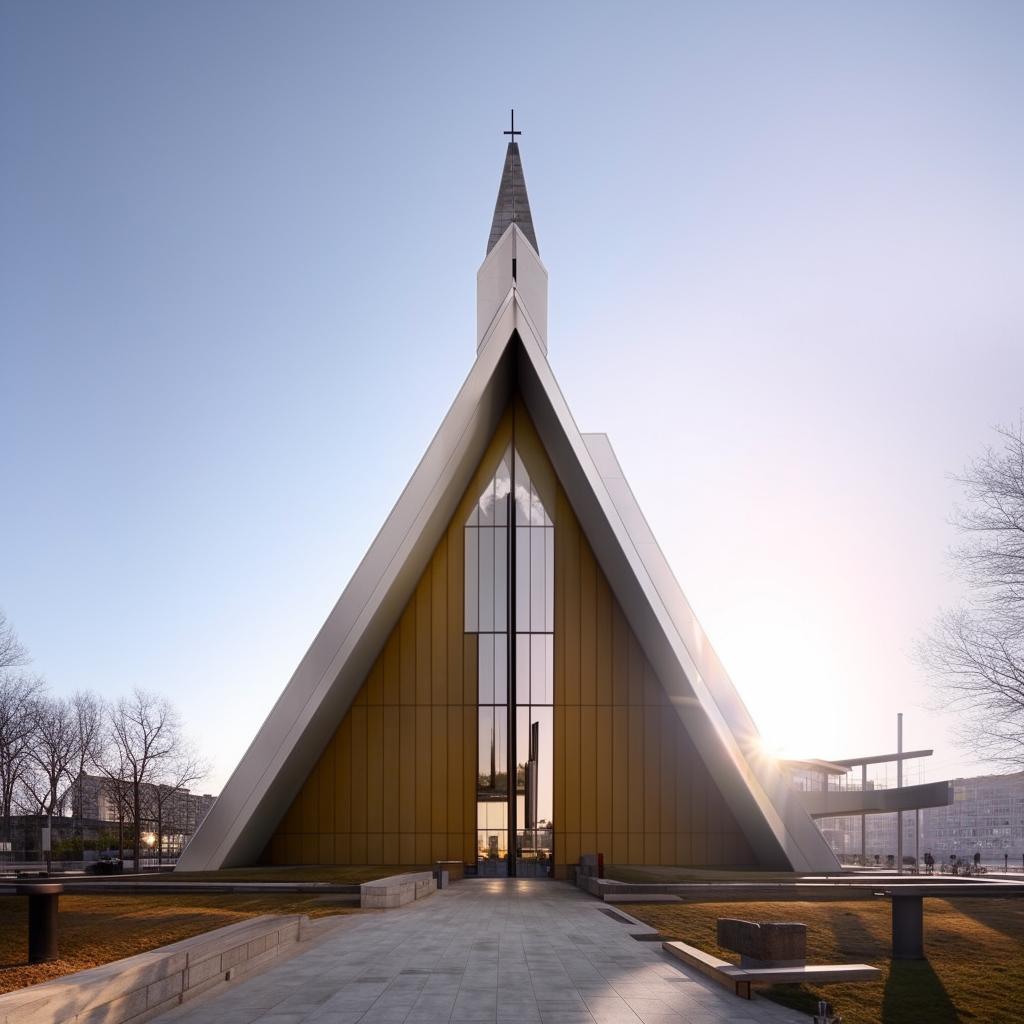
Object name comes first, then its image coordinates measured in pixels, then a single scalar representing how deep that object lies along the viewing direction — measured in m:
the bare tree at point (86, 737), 51.00
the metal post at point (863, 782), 37.72
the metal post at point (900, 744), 42.91
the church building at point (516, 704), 25.41
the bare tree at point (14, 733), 41.62
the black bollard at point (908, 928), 10.75
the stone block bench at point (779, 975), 8.80
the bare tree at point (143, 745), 45.50
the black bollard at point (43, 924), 9.49
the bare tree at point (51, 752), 49.16
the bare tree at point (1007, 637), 20.27
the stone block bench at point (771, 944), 9.24
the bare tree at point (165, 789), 47.75
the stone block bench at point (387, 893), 15.98
